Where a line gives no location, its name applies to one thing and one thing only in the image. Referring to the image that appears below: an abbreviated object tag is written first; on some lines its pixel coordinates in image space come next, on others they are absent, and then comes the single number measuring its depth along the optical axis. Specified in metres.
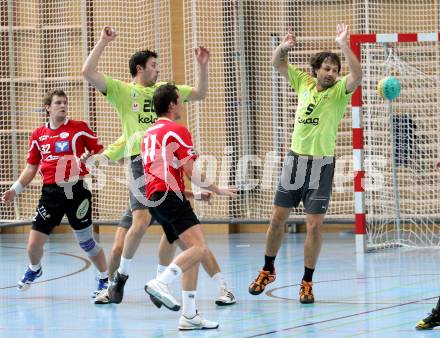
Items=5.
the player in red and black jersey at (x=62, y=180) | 19.83
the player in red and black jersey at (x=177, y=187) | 16.22
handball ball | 25.83
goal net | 29.25
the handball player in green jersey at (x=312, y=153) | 19.09
